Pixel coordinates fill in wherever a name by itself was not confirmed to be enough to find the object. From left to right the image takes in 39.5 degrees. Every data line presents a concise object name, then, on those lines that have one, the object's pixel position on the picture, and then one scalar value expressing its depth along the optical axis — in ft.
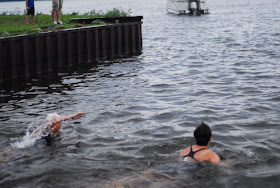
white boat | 226.58
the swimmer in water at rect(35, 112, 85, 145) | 28.97
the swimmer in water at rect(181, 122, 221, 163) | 24.20
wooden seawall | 51.42
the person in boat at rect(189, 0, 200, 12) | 227.53
